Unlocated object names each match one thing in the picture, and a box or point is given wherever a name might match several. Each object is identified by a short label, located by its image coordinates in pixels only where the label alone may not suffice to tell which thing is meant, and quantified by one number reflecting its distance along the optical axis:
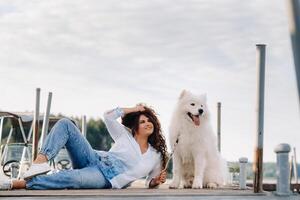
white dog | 6.63
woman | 5.38
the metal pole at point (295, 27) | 1.90
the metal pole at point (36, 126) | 10.23
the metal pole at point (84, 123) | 13.86
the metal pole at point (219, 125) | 9.90
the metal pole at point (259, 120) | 4.33
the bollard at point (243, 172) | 5.72
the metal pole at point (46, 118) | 9.71
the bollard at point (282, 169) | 3.87
